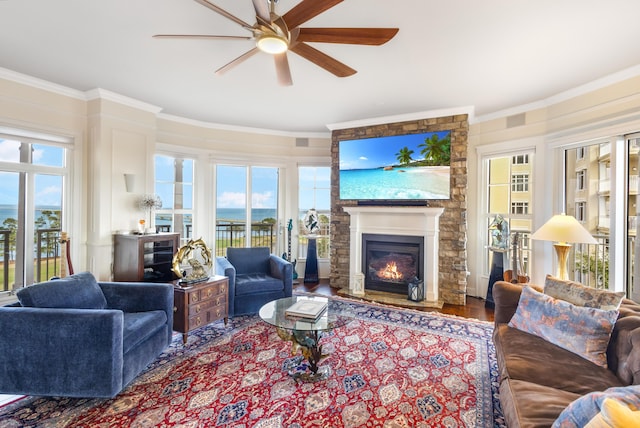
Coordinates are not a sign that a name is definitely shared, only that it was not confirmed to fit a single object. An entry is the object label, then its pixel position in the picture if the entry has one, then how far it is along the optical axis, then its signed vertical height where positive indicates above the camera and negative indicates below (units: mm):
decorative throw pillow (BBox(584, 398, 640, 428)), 862 -601
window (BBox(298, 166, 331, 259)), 5523 +349
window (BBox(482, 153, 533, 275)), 4141 +258
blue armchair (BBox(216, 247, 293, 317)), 3496 -828
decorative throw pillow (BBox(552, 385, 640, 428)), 991 -672
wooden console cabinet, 3582 -570
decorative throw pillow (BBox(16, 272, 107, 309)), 2031 -611
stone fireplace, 4156 -6
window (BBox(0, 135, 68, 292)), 3281 +43
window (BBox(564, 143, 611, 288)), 3350 +78
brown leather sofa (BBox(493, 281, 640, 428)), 1375 -883
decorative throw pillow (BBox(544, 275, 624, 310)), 1901 -550
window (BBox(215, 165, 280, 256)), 5129 +97
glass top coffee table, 2211 -943
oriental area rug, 1876 -1299
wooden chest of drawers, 2844 -932
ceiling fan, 1582 +1083
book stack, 2348 -798
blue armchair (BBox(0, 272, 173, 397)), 1914 -913
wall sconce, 3836 +392
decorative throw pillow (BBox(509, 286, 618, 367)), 1771 -716
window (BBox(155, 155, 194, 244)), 4539 +283
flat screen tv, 4246 +701
